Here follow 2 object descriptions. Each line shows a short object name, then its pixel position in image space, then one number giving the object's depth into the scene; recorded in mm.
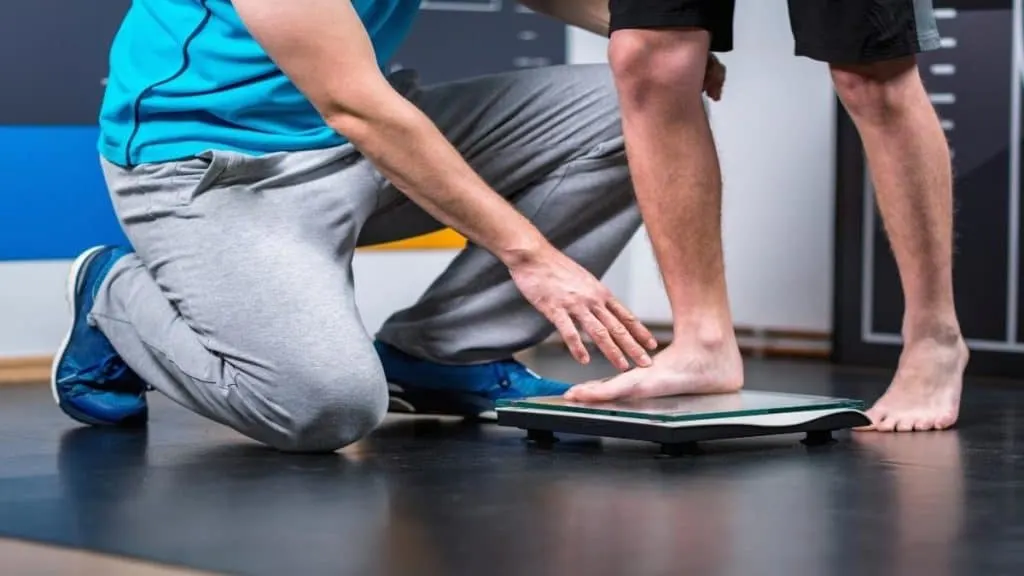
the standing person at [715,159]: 4137
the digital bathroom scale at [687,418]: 3982
